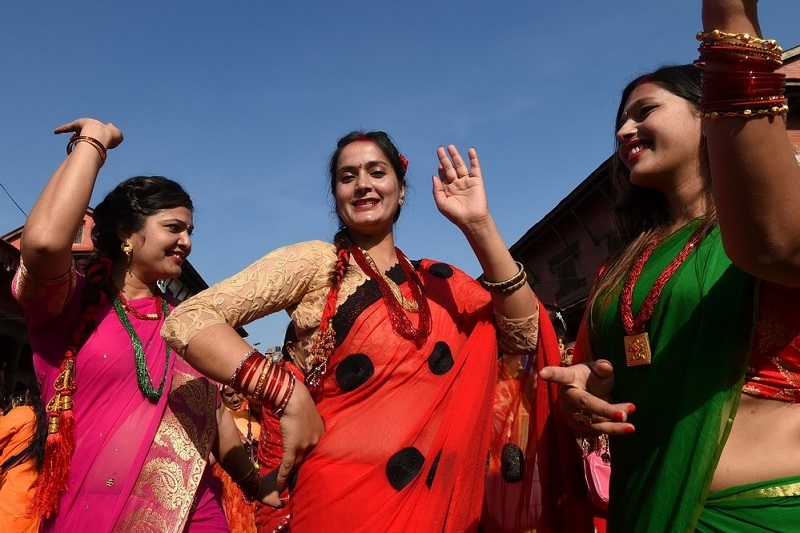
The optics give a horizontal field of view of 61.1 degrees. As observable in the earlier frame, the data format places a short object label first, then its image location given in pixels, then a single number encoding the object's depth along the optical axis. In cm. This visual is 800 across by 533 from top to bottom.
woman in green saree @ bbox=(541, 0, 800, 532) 111
